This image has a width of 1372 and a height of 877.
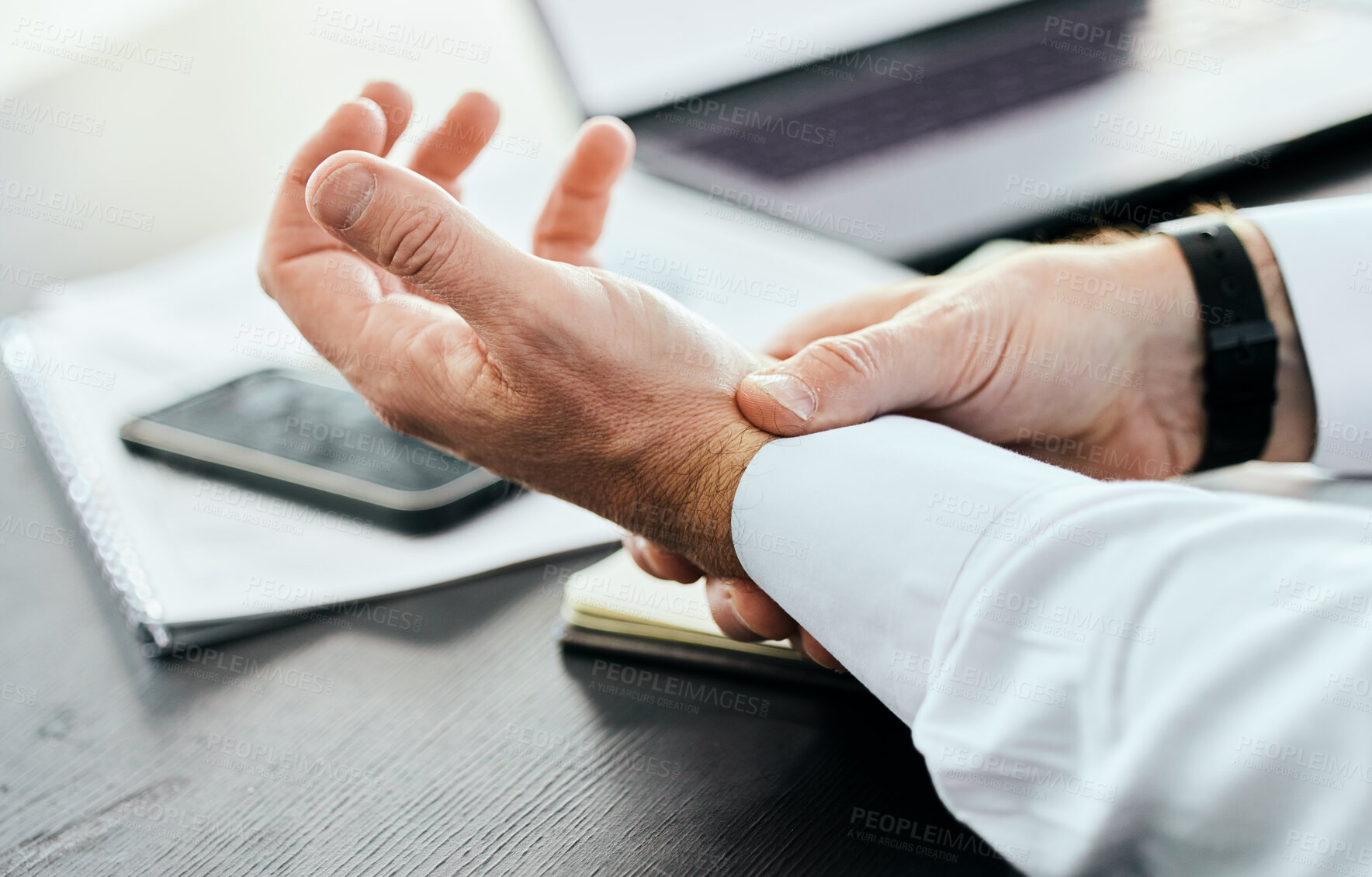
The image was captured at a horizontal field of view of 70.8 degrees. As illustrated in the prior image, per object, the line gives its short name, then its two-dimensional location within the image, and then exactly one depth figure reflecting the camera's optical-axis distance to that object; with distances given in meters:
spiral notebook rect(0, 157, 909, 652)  0.63
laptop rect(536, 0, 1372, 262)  0.95
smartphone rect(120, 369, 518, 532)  0.67
